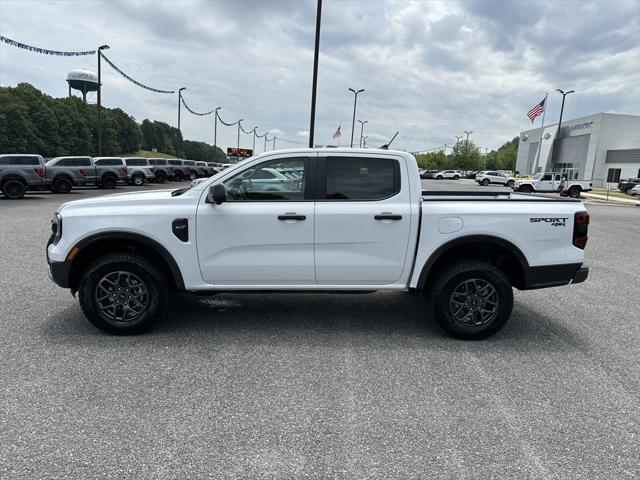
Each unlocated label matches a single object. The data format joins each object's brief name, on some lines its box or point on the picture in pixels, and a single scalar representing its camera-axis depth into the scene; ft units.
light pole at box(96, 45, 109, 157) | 96.17
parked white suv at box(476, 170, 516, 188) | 168.35
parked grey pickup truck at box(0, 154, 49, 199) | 57.06
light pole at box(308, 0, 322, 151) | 49.34
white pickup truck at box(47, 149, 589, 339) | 14.08
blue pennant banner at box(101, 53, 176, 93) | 98.65
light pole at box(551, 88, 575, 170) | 221.37
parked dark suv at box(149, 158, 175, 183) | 104.32
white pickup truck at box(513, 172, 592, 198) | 110.42
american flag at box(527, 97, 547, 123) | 146.10
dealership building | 186.50
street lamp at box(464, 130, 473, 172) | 359.72
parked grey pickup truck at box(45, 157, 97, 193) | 66.08
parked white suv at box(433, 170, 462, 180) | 258.57
